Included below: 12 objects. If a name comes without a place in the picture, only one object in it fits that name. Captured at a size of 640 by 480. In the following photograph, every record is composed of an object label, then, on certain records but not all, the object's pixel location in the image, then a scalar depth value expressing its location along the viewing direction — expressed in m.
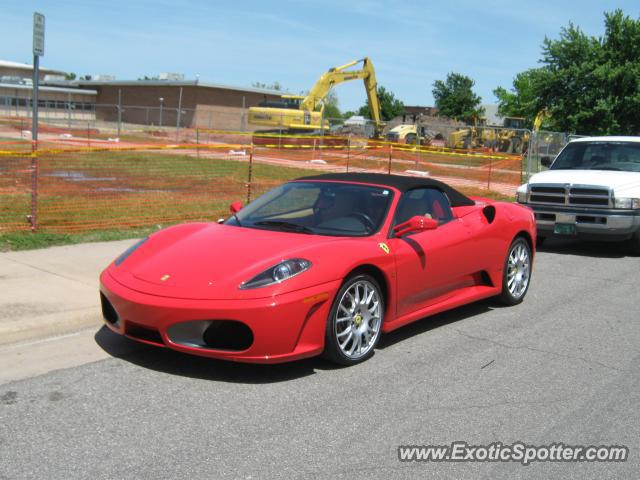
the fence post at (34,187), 9.53
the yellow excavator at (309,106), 39.16
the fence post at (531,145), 19.48
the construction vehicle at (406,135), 43.25
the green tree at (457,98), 90.50
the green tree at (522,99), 26.34
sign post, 8.65
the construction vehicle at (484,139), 38.51
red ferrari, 4.69
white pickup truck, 10.59
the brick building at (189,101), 60.25
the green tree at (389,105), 107.68
